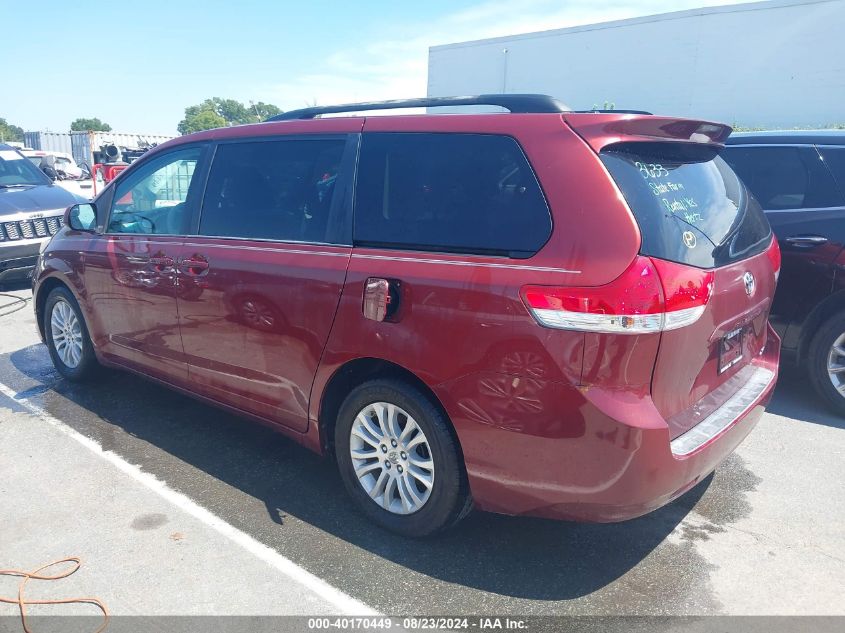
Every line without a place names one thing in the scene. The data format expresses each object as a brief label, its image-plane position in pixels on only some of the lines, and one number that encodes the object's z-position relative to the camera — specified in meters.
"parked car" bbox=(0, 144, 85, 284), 8.20
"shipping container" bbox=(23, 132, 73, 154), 38.12
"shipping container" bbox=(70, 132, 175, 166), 27.89
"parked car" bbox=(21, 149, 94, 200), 10.65
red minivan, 2.40
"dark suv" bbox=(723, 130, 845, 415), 4.48
